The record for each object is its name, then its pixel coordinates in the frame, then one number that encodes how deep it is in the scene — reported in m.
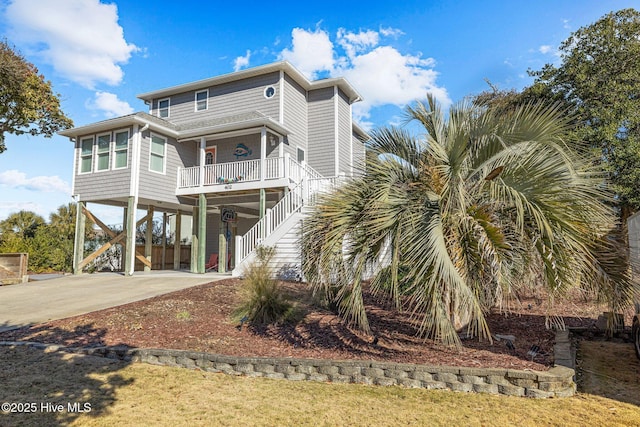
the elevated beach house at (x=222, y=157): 13.30
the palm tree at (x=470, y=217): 4.09
